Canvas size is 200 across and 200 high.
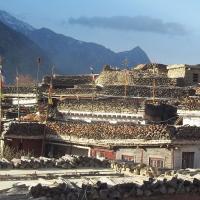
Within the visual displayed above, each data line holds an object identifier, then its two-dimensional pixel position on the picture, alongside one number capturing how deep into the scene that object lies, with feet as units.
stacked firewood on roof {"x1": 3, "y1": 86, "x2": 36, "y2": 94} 183.83
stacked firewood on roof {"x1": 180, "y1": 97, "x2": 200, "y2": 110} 111.96
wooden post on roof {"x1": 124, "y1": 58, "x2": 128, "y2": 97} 163.28
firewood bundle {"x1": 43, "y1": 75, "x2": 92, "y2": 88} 199.64
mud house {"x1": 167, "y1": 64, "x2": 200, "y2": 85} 183.83
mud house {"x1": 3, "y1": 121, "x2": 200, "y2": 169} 93.50
